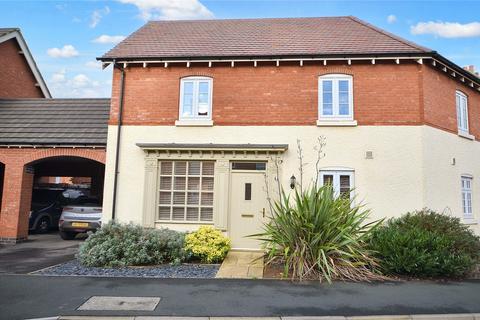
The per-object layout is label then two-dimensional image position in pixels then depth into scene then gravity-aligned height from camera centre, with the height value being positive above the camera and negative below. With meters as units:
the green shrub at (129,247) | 8.58 -1.07
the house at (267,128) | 10.41 +2.18
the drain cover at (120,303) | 5.73 -1.60
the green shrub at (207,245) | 9.04 -1.00
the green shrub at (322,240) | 7.64 -0.70
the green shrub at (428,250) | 7.63 -0.84
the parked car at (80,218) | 12.81 -0.62
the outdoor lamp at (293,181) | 10.36 +0.67
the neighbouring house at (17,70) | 16.20 +5.91
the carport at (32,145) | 11.99 +1.71
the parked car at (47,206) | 14.89 -0.29
